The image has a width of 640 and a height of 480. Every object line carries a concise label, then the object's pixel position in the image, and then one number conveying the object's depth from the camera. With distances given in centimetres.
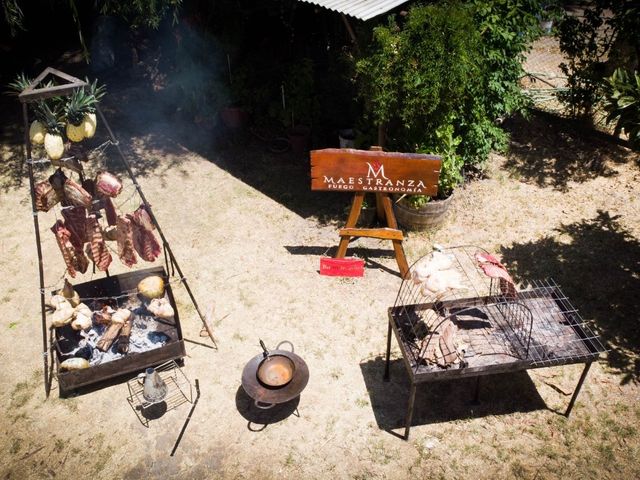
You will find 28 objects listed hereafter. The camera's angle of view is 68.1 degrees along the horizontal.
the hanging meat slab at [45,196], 538
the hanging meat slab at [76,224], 566
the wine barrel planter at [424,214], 857
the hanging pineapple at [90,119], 505
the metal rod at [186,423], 558
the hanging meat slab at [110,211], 582
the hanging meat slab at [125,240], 596
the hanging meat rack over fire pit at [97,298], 488
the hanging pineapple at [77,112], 495
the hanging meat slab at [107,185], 554
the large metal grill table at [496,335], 516
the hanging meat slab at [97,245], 584
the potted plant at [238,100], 1167
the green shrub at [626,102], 609
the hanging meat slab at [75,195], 542
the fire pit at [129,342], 592
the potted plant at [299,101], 1112
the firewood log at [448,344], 519
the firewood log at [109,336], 613
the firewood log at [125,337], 618
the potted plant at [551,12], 901
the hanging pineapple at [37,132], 497
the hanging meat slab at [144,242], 598
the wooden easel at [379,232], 743
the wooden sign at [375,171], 684
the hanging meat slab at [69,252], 579
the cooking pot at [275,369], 575
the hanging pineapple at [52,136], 496
